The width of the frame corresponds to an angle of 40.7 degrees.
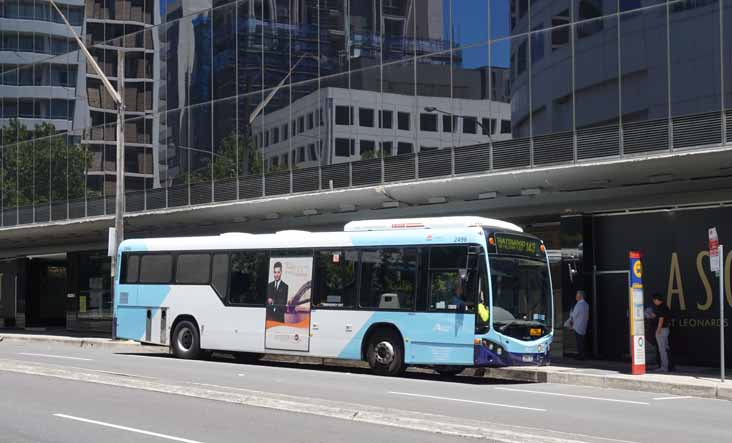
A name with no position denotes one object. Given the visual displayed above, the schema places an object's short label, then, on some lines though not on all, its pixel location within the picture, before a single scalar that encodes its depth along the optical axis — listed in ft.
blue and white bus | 62.28
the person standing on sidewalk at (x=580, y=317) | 78.28
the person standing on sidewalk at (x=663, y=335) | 68.39
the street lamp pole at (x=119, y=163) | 103.55
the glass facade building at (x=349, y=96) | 70.18
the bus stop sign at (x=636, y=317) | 65.36
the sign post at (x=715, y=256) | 59.62
